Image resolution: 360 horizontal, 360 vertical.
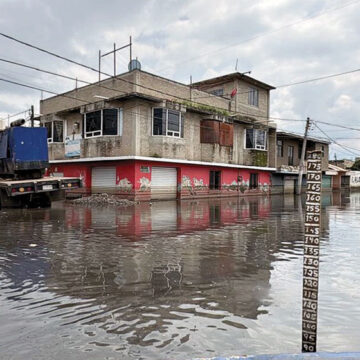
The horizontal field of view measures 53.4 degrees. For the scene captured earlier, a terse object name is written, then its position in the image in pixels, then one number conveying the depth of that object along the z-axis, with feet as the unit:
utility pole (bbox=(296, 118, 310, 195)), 107.77
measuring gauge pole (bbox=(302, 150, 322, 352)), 10.09
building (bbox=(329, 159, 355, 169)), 202.45
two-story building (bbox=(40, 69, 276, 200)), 72.02
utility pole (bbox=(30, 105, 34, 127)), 95.98
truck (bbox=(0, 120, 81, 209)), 49.88
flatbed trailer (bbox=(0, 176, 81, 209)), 47.13
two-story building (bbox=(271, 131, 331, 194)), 115.44
